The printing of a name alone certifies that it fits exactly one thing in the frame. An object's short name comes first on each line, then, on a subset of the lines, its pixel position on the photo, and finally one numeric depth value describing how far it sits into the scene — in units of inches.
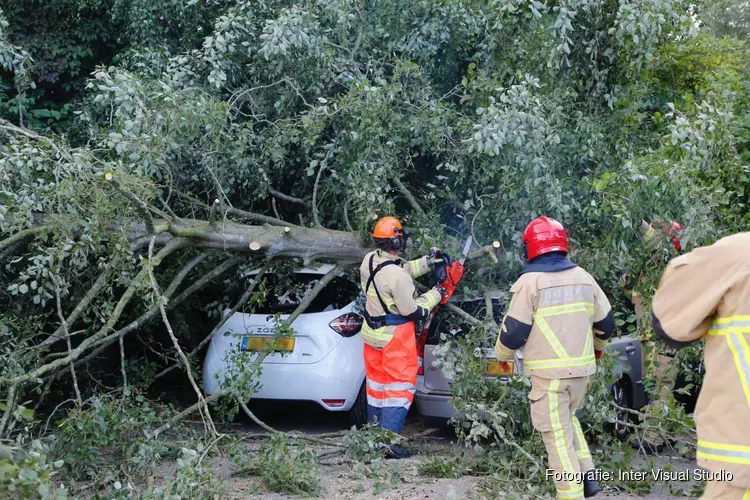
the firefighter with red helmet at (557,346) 176.1
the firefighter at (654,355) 218.2
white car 264.8
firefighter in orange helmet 238.1
